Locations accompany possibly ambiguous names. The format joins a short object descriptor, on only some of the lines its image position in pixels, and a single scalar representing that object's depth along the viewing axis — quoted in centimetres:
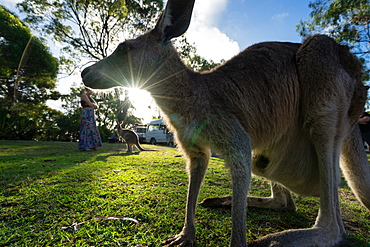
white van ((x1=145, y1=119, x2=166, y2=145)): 1847
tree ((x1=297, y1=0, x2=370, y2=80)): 874
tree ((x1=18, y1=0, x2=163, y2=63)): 1277
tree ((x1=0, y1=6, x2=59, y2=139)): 1323
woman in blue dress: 634
